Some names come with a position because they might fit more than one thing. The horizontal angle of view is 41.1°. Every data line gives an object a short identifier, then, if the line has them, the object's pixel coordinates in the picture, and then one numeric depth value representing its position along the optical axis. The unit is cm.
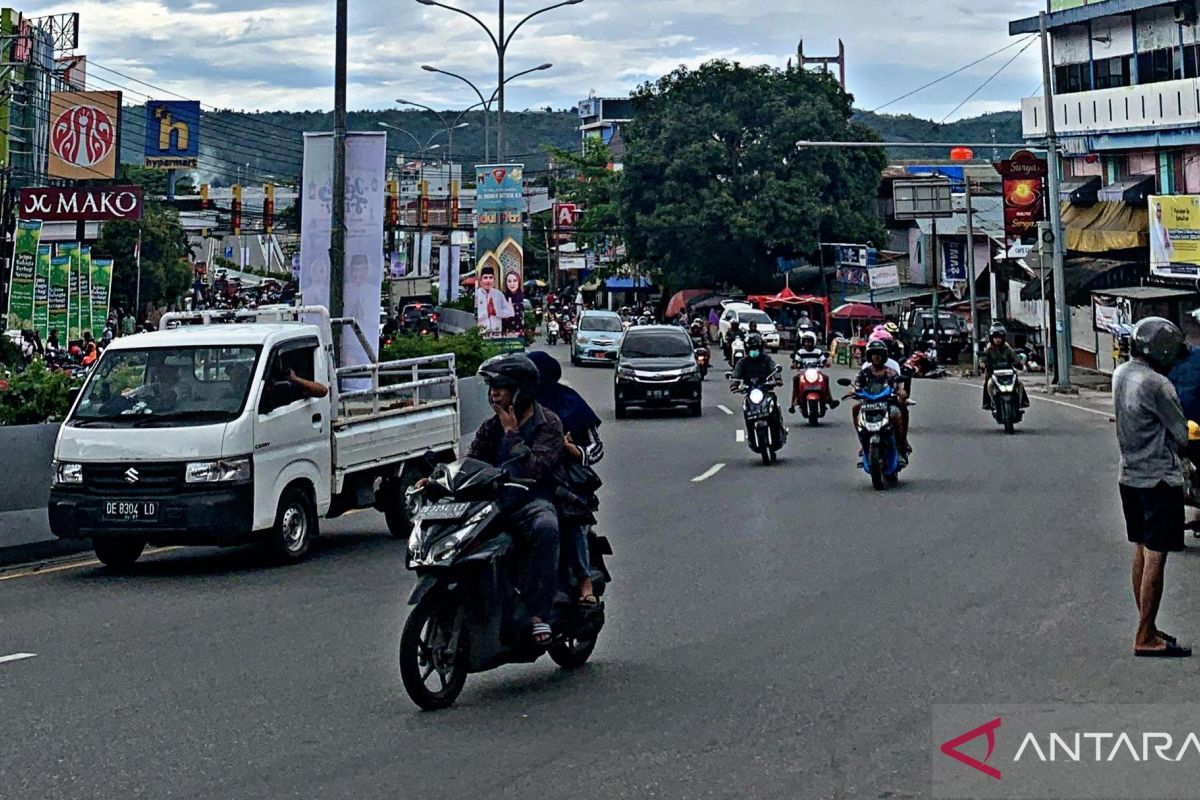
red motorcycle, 2544
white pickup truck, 1217
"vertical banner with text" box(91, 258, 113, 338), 4678
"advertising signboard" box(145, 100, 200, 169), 7800
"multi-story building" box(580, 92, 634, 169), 17638
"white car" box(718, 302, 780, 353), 5909
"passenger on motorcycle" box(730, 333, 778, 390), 2156
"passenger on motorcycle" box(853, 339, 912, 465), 1822
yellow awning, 4509
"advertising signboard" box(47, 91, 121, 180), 4622
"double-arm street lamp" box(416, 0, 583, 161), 4675
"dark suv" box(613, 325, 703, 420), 3061
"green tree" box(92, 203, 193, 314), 7369
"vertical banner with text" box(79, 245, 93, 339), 4478
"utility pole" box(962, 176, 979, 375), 4859
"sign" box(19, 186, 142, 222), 4162
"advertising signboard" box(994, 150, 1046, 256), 3947
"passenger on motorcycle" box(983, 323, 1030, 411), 2514
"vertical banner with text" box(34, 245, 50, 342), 4275
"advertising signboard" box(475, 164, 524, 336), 3956
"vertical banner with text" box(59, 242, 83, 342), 4366
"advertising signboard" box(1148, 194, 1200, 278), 3994
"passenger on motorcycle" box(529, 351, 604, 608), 826
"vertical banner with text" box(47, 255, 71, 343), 4291
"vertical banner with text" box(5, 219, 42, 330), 4172
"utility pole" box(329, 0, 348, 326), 2280
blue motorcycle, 1777
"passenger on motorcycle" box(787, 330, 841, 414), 2450
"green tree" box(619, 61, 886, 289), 7206
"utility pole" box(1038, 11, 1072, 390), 3684
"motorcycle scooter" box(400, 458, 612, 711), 726
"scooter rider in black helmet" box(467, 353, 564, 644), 767
